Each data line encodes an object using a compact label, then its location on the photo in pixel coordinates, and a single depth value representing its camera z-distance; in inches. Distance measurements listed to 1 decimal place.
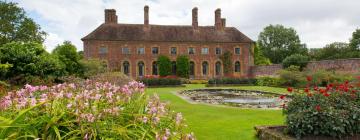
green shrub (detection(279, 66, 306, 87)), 839.7
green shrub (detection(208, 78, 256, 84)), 973.8
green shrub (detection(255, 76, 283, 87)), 906.1
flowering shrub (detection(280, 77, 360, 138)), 168.6
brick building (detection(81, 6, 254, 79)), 1262.3
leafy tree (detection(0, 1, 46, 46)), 1177.0
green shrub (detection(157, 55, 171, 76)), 1298.0
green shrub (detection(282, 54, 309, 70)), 1054.4
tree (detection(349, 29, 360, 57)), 1843.0
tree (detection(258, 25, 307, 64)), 2191.3
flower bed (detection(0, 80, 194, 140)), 72.2
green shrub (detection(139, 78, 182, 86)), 897.4
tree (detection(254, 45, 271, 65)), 2044.2
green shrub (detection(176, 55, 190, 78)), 1309.1
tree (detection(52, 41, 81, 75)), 664.0
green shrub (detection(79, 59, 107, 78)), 722.7
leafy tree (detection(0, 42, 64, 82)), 415.8
